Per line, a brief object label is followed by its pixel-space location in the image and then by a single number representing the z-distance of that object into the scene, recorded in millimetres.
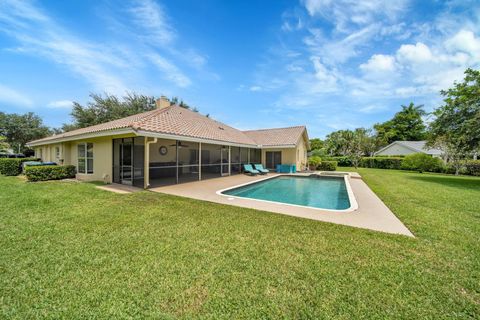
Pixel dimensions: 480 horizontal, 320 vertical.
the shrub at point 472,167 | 22391
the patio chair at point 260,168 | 18672
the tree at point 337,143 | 37156
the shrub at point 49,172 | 10758
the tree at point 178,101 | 35219
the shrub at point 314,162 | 24516
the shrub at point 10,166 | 14375
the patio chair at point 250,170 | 17556
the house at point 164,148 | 10398
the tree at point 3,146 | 24188
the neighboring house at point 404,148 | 35250
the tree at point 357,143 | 30600
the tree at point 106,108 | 29422
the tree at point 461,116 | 13852
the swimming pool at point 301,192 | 8906
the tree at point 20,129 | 32688
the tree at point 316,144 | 56100
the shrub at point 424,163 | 23922
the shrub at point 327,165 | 24375
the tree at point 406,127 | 48812
